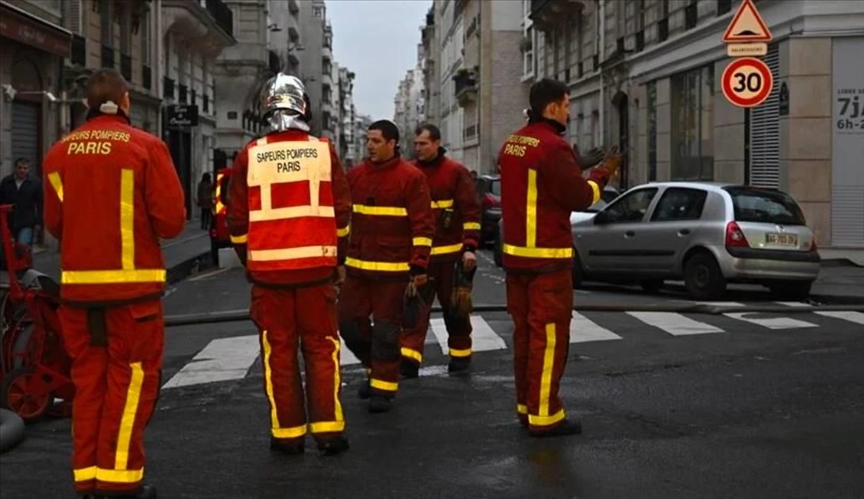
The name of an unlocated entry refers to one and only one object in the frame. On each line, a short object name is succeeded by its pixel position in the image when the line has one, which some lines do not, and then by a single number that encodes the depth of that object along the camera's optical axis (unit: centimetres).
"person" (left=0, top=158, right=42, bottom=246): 1770
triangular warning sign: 1573
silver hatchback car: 1463
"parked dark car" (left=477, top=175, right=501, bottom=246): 2519
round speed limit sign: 1575
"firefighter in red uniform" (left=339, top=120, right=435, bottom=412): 763
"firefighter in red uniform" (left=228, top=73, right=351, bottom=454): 621
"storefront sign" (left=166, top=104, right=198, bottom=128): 3378
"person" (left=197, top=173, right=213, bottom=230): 2959
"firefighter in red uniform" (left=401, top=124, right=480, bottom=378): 876
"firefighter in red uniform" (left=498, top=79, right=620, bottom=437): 666
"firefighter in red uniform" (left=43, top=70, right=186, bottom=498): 527
